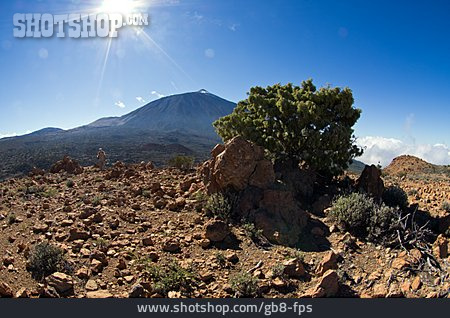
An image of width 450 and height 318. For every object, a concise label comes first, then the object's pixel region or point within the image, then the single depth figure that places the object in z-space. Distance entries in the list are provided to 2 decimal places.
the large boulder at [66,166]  13.03
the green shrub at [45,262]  4.63
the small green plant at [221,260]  5.02
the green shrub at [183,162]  12.16
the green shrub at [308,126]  8.18
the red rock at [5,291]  3.98
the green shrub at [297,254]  5.07
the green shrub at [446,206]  7.29
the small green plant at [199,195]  7.55
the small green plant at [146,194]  8.29
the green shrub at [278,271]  4.62
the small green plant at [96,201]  7.71
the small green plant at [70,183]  9.99
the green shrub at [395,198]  7.58
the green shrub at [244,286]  4.25
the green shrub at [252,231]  5.90
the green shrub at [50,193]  8.98
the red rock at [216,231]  5.70
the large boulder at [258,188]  6.14
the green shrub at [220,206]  6.65
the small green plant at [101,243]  5.36
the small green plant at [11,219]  6.87
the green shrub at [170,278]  4.25
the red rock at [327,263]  4.71
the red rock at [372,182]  7.93
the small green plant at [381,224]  5.65
